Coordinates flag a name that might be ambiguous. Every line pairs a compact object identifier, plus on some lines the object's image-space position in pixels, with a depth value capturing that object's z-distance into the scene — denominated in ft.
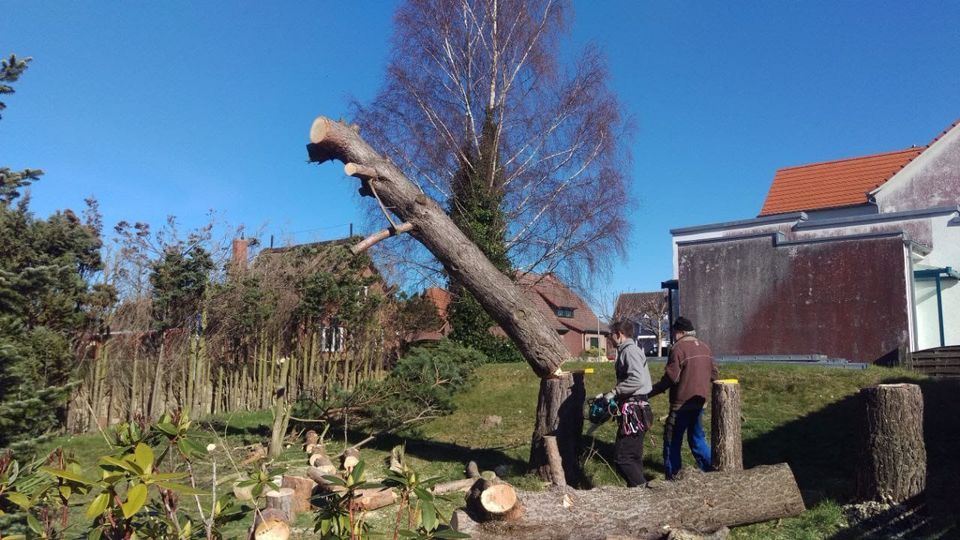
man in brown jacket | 22.30
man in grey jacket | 21.13
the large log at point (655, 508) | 16.33
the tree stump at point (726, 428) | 21.85
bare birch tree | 70.85
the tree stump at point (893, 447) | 19.88
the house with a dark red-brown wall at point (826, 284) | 49.21
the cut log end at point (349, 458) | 26.93
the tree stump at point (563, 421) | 23.80
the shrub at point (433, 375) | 33.37
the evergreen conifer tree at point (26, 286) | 17.33
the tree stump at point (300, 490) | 21.70
